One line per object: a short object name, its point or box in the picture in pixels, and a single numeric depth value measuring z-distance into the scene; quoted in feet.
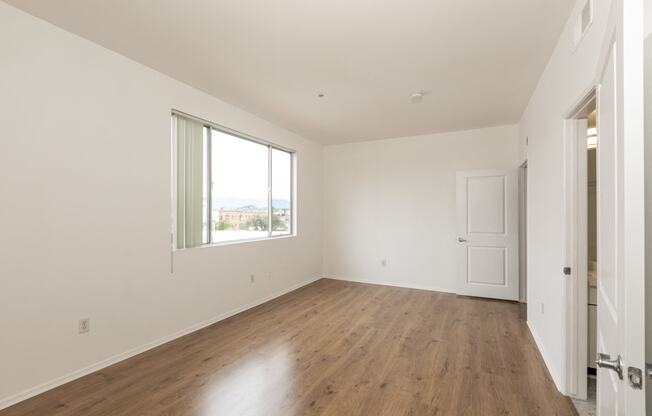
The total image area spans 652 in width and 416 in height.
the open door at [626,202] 2.33
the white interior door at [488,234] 15.48
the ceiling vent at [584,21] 5.81
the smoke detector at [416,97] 11.76
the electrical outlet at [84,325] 8.19
